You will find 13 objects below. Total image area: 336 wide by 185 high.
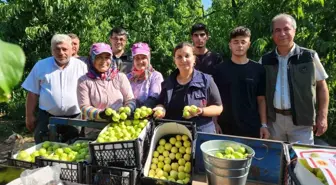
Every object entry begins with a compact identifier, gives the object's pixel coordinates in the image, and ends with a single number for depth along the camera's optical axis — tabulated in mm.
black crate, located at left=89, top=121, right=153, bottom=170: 2195
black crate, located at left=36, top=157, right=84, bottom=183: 2182
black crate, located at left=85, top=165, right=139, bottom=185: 2094
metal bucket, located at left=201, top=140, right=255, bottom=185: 1790
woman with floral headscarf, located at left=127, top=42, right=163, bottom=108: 3191
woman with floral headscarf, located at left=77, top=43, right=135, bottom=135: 2866
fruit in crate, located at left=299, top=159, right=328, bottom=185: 1380
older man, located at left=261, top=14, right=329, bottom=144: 2969
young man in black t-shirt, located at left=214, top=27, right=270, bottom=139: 3031
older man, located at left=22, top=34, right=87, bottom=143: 3480
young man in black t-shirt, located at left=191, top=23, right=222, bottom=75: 3582
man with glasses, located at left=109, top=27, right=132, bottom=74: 4141
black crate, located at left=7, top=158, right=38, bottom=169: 2261
